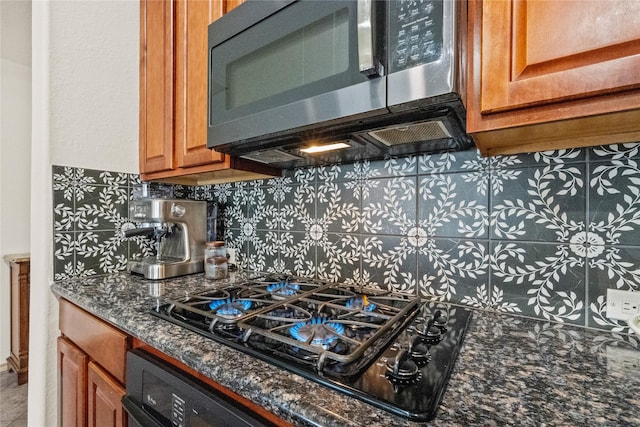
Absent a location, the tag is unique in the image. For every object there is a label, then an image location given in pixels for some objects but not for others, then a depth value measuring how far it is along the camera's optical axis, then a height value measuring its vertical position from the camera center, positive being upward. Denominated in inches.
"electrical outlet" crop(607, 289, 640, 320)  26.0 -7.9
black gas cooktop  18.2 -10.3
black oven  20.9 -15.0
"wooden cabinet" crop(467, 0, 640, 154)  17.8 +9.4
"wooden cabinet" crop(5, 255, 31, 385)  82.0 -29.0
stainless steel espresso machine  47.7 -4.1
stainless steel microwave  22.4 +11.6
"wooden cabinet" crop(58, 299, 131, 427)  32.7 -19.5
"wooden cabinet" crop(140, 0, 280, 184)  42.1 +17.5
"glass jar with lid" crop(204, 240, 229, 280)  48.9 -8.3
